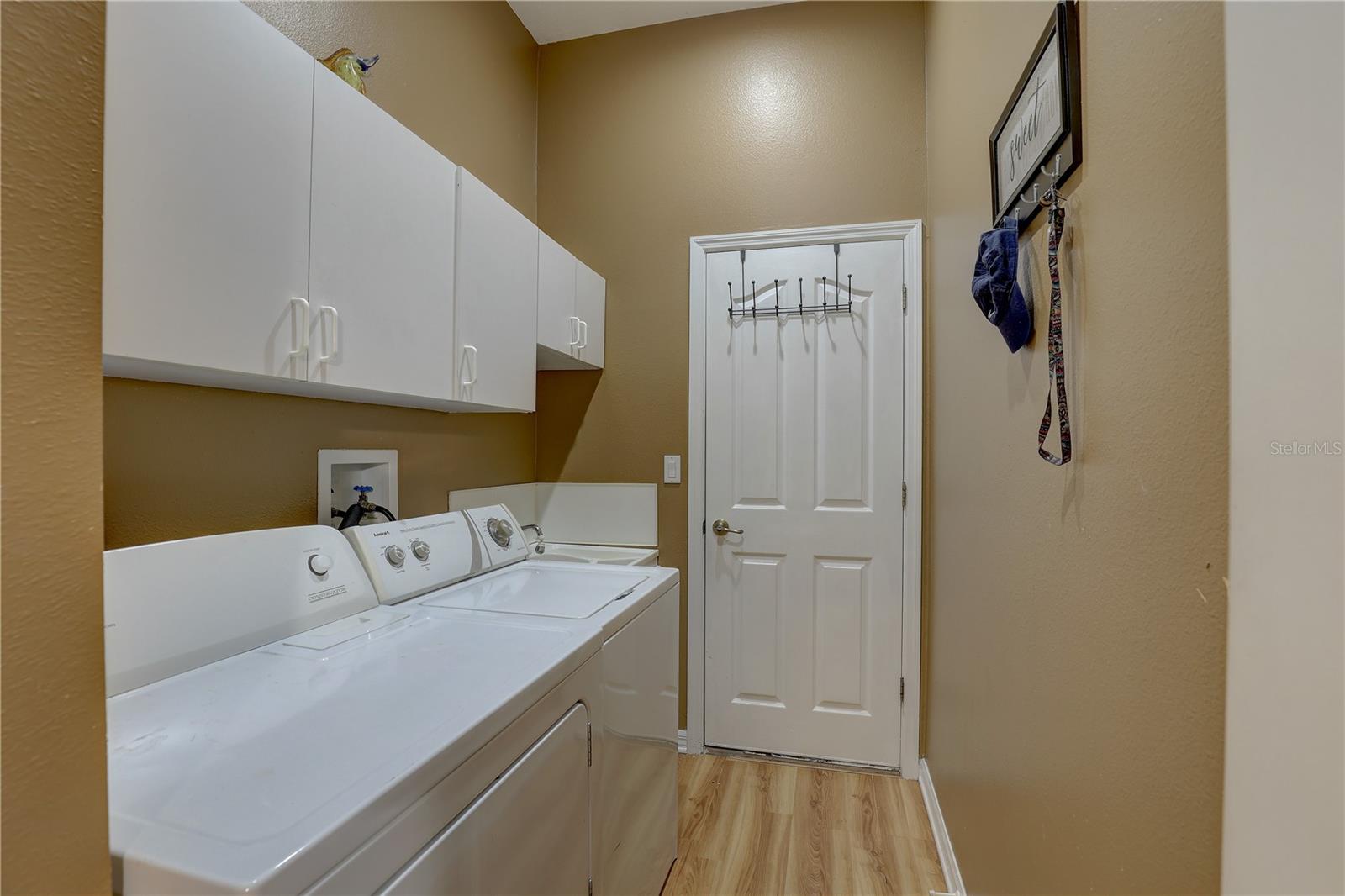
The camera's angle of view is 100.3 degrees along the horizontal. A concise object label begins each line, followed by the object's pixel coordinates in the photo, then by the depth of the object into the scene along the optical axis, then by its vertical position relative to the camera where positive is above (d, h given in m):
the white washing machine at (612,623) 1.25 -0.43
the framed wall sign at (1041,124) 0.86 +0.59
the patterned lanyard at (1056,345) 0.87 +0.18
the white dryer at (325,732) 0.56 -0.38
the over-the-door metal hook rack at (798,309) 2.32 +0.60
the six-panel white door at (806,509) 2.27 -0.23
